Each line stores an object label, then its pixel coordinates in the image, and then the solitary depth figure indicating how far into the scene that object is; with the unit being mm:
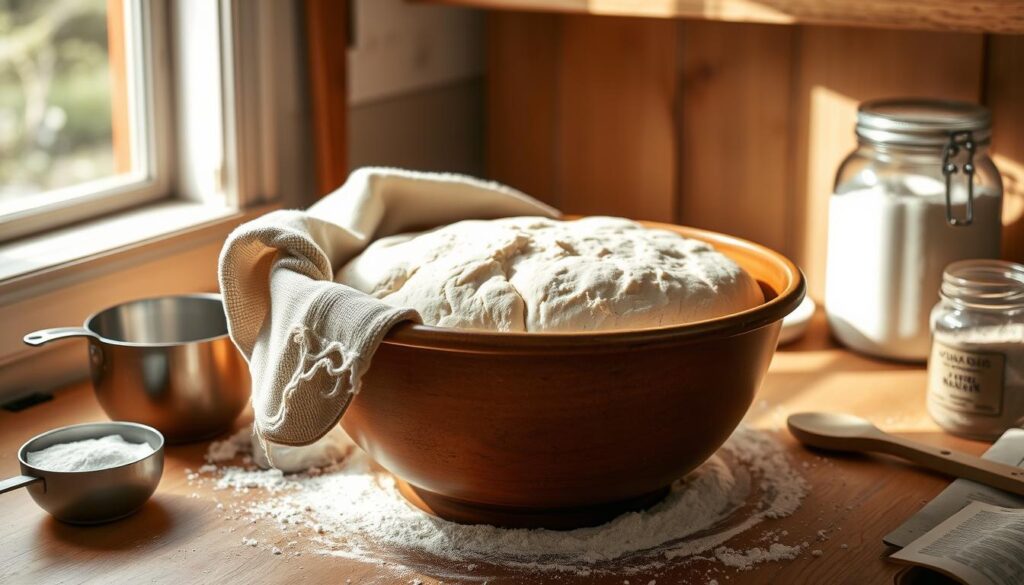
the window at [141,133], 1298
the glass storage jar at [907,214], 1240
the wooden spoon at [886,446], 1001
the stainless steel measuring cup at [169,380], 1065
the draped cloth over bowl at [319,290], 852
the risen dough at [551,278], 907
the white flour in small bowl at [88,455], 960
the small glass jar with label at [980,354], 1116
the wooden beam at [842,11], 1135
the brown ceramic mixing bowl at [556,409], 838
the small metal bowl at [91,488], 936
